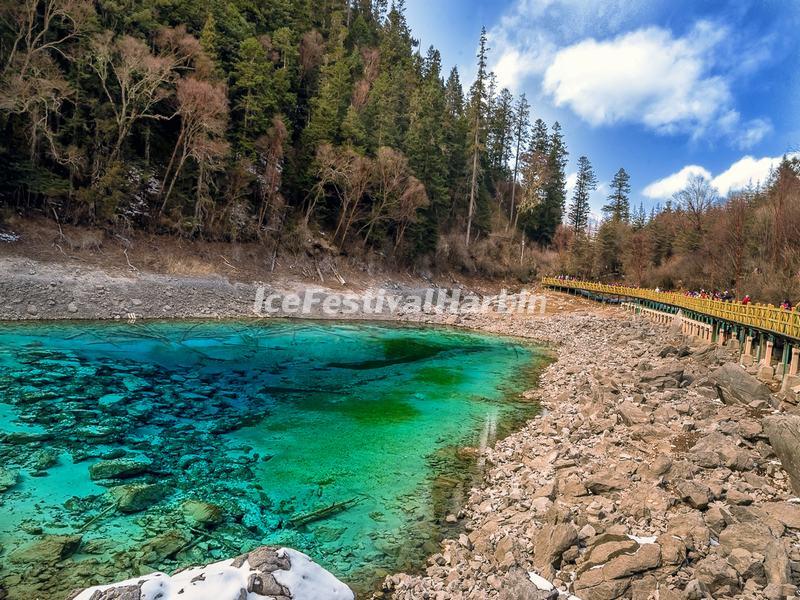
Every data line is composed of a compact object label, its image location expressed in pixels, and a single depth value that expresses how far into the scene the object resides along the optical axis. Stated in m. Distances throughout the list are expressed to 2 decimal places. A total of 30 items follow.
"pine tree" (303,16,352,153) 39.09
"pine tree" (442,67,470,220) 56.41
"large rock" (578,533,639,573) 4.95
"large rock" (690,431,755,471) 7.23
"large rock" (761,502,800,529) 5.38
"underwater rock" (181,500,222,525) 6.38
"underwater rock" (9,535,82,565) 5.27
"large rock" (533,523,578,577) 5.19
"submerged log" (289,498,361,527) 6.64
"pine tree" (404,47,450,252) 48.03
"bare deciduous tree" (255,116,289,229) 35.56
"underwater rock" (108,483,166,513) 6.58
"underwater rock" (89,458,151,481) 7.48
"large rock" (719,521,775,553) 4.86
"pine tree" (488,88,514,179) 69.56
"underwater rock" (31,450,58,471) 7.55
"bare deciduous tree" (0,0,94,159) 23.02
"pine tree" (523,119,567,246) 68.69
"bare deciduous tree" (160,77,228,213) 28.84
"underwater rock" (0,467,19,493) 6.87
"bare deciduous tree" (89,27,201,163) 26.52
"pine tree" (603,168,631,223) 81.00
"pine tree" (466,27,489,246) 51.66
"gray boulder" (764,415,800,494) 6.70
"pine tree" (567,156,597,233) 81.75
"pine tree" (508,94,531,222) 72.94
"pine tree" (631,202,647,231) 67.46
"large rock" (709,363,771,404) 10.94
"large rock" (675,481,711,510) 6.01
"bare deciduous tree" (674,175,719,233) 50.62
